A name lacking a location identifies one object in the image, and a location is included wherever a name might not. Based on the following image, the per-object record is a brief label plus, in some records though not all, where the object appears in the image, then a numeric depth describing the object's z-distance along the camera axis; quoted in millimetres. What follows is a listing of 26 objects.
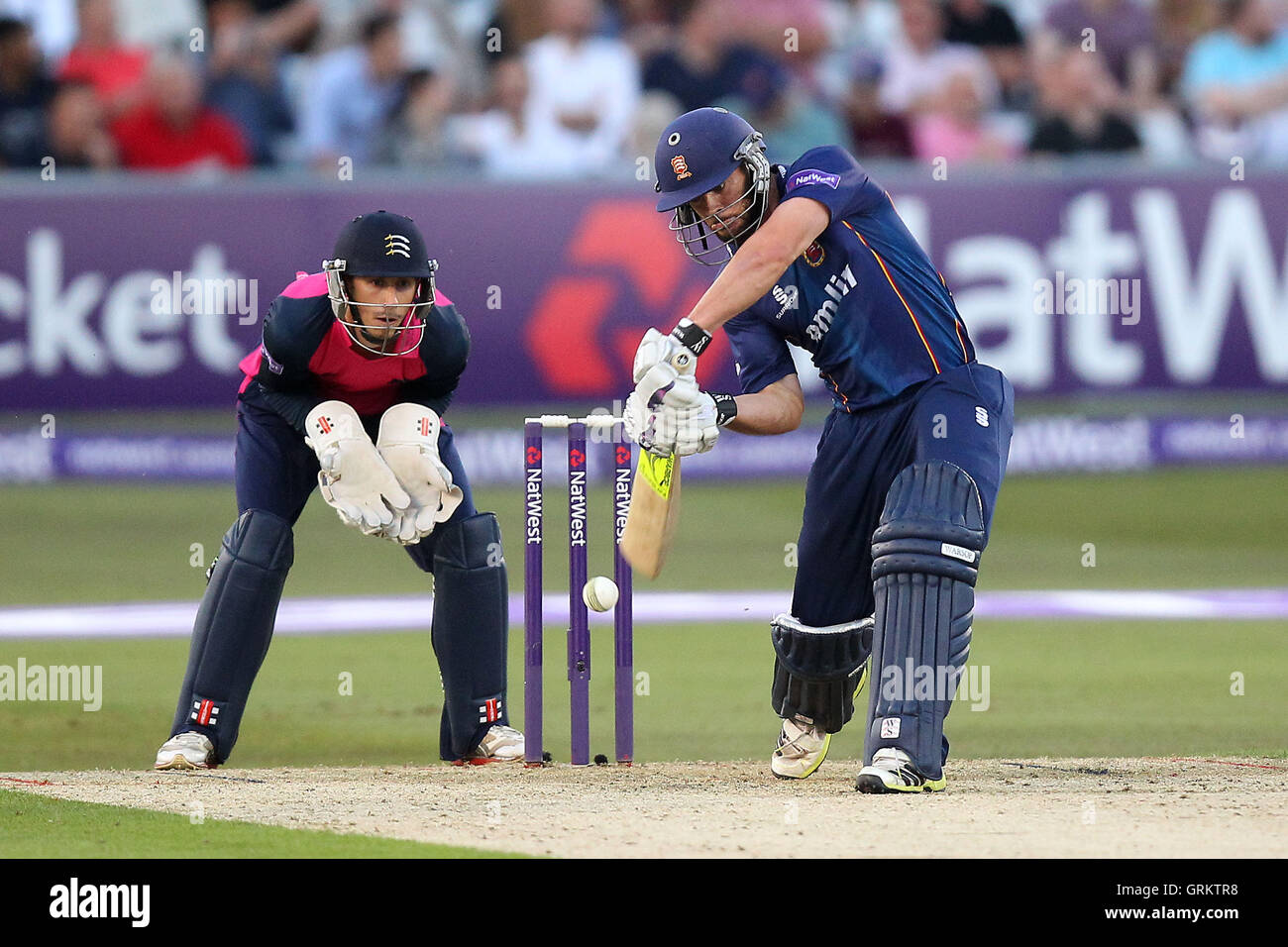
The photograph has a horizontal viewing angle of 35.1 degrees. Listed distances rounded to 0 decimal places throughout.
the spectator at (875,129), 14789
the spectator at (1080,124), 14664
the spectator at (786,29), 15992
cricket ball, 6164
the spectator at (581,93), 14773
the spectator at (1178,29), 16406
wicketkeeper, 6254
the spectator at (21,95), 13789
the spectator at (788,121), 14477
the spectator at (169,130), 14055
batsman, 5605
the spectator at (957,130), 14836
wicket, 6371
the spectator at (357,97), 14805
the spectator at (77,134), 13672
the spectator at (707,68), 14938
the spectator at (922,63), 15484
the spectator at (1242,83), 15680
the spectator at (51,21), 15195
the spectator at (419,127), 14367
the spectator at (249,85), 14570
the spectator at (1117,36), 16000
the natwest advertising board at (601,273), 13203
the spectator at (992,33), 16062
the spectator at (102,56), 14852
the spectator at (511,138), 14633
